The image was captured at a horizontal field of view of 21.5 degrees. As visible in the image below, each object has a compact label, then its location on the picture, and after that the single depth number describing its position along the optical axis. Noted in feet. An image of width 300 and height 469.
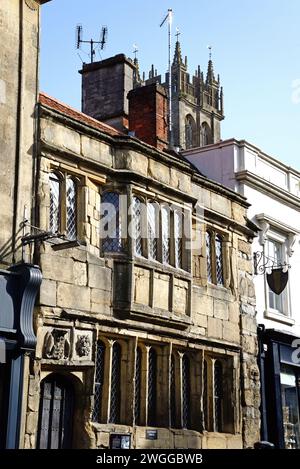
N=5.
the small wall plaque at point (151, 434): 43.16
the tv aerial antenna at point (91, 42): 71.75
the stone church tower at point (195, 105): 273.75
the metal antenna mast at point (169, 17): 83.58
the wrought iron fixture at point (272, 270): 56.80
